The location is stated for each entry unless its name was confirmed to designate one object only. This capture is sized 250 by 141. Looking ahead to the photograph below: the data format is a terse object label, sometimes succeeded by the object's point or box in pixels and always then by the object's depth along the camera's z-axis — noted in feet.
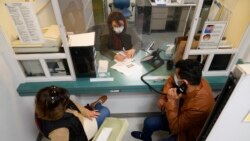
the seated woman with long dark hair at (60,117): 3.70
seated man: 4.05
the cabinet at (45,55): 4.50
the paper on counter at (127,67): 5.89
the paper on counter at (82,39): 4.99
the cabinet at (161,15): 11.14
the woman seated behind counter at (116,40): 6.39
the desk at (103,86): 5.28
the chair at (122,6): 10.39
